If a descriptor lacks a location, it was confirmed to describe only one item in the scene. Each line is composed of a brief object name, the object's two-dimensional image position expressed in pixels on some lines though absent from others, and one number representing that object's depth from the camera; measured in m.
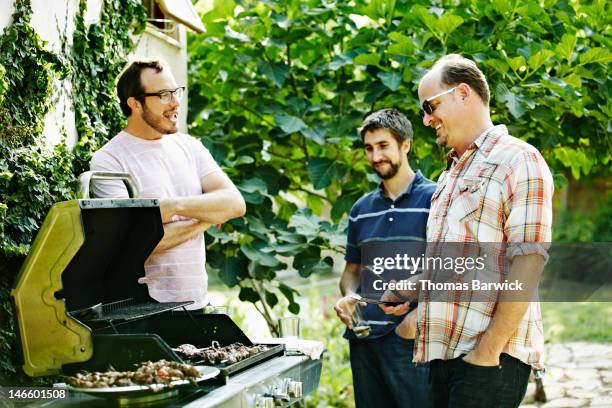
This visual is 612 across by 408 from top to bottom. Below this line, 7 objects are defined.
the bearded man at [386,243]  3.46
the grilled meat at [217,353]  2.56
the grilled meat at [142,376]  2.10
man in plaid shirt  2.36
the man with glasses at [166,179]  3.05
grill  2.32
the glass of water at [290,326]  3.44
